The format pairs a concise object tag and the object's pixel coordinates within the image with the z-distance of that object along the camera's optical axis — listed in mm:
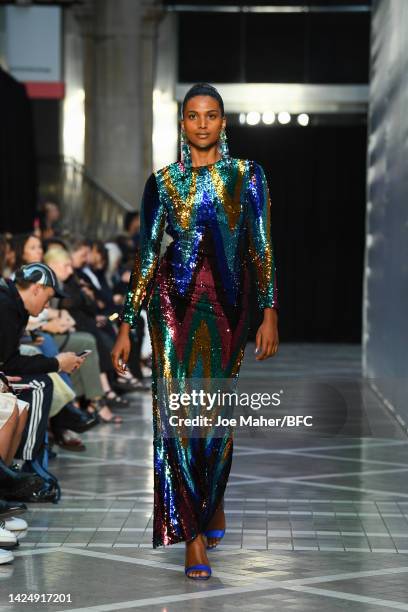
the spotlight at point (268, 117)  23500
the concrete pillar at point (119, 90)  22484
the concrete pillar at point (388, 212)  11555
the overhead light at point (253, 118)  23438
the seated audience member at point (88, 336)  10867
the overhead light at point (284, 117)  23516
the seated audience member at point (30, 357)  7301
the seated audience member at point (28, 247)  10141
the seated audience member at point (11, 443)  6648
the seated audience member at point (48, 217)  17344
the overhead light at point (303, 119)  23516
